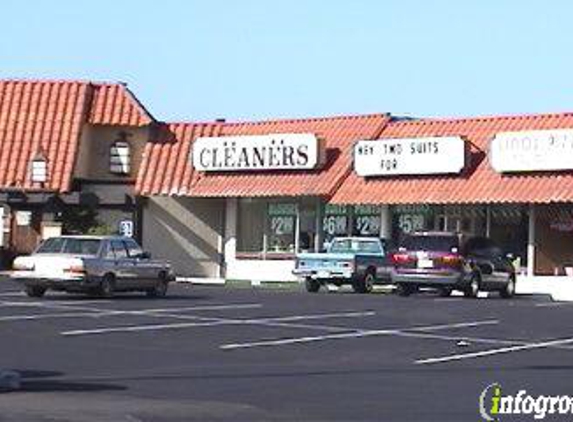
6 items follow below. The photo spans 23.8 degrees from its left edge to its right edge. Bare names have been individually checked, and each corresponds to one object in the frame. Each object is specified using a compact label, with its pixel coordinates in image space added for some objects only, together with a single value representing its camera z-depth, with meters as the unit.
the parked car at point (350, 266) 38.69
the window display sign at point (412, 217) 44.19
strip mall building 41.16
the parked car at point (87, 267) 30.56
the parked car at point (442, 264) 36.06
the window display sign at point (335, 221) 45.91
